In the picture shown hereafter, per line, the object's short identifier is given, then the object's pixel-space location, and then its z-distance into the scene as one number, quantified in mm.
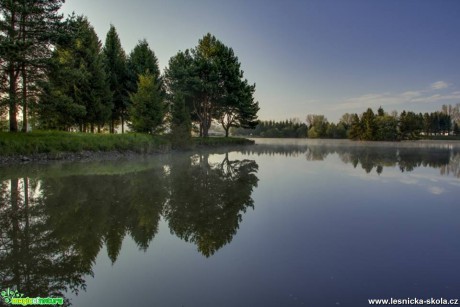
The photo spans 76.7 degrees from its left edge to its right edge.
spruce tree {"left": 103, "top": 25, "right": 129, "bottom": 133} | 35938
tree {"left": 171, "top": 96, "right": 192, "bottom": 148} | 31719
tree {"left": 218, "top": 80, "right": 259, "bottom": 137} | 44625
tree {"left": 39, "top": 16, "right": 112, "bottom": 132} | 21750
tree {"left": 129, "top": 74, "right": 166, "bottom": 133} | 30344
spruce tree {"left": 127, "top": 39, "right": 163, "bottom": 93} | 37156
